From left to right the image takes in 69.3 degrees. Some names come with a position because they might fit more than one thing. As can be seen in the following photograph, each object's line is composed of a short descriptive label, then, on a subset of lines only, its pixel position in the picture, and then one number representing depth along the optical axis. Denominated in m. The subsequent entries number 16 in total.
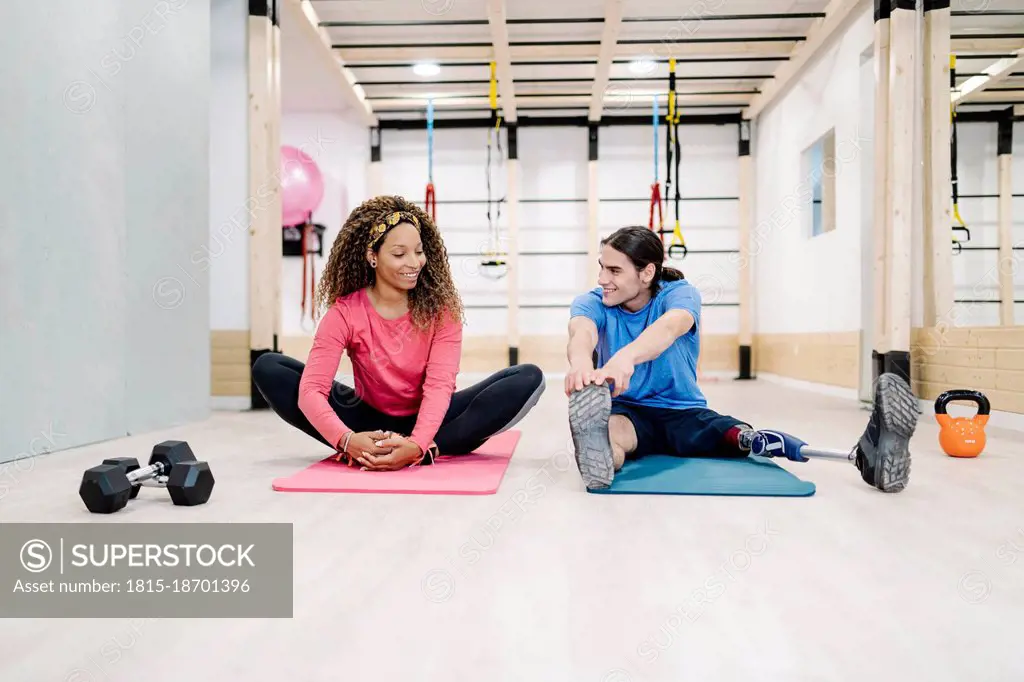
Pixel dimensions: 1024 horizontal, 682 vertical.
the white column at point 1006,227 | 3.31
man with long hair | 1.81
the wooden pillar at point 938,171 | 3.65
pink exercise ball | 5.65
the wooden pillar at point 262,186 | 4.24
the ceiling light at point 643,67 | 5.70
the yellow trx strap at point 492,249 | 6.73
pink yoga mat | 1.87
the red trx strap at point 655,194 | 5.24
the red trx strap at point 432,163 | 4.99
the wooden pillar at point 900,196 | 3.69
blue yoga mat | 1.84
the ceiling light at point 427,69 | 5.78
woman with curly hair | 2.09
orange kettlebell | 2.43
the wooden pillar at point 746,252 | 6.87
